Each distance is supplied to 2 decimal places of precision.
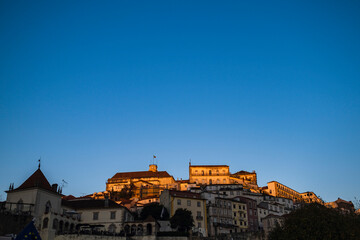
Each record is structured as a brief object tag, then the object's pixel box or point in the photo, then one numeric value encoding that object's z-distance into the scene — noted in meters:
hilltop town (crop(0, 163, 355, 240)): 48.30
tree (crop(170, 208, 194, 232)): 57.47
